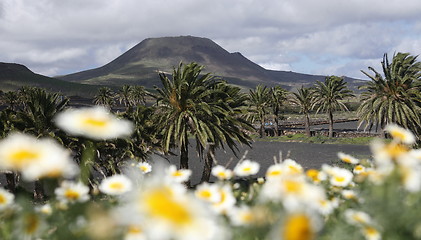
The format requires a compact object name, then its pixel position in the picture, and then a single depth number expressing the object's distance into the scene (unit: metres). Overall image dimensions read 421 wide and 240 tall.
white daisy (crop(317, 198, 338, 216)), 2.57
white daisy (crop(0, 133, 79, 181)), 1.62
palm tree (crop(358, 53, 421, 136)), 38.59
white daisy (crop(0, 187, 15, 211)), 2.22
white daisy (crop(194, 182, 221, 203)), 2.28
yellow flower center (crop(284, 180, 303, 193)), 1.65
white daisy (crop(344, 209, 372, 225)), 2.08
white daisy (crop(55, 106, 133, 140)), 1.79
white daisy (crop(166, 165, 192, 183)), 2.96
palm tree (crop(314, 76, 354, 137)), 73.59
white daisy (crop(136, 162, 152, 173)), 3.67
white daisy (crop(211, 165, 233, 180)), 2.99
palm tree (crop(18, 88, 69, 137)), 24.43
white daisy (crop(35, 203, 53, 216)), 2.51
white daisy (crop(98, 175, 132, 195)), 2.51
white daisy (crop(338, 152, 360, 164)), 3.27
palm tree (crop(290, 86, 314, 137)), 79.19
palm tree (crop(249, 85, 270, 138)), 77.44
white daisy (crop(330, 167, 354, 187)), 3.00
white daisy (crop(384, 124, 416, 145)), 2.47
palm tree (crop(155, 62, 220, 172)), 25.56
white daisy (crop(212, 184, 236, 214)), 2.29
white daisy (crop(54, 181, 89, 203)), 2.25
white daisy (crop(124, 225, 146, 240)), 1.76
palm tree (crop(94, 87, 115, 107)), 112.88
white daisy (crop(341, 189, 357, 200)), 2.83
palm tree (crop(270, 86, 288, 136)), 81.34
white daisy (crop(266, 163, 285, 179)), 2.76
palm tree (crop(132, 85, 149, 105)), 120.64
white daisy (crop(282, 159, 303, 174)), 2.85
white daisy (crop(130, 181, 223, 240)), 1.22
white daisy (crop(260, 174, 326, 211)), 1.57
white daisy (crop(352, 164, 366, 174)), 3.58
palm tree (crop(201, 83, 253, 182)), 26.39
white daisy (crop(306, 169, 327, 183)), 3.02
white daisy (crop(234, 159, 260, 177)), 2.94
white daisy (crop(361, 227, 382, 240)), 2.04
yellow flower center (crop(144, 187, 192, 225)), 1.23
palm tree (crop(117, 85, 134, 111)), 121.56
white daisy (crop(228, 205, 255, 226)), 1.90
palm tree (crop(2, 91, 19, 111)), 106.06
